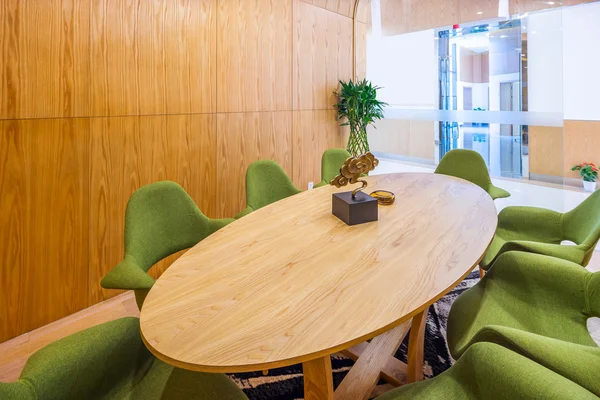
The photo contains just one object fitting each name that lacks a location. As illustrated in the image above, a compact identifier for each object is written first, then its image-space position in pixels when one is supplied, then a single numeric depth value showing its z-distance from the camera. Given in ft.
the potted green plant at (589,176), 16.78
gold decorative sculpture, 7.26
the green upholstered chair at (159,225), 6.56
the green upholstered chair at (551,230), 6.84
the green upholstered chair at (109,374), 3.41
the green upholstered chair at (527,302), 5.13
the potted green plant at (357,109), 17.53
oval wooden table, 3.51
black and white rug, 6.84
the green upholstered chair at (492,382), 3.10
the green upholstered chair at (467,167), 12.01
